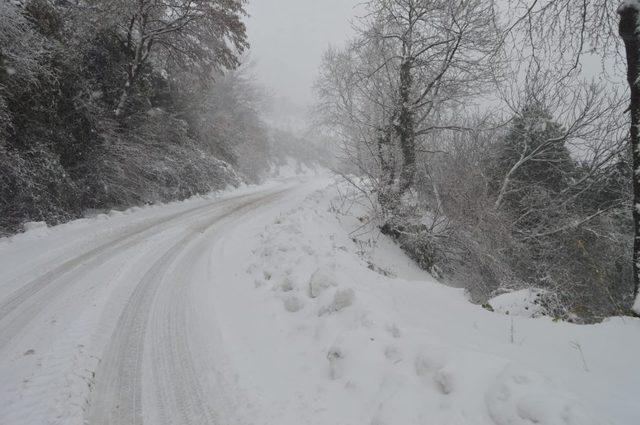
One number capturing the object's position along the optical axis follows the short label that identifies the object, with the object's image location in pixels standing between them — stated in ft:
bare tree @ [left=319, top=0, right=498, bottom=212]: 26.86
